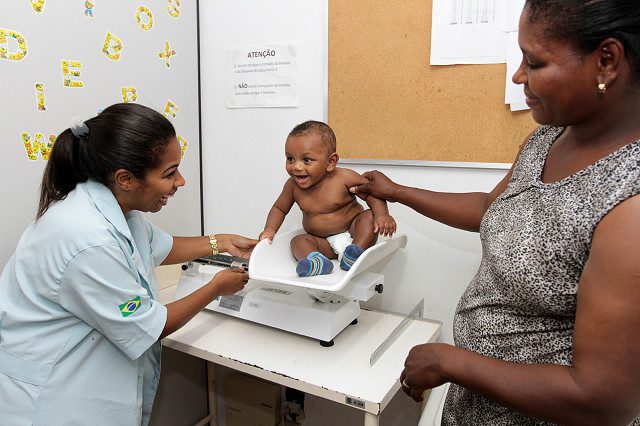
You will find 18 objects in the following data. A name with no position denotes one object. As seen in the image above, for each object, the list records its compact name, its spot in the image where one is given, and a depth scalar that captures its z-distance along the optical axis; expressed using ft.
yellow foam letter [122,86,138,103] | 5.57
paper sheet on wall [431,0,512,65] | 4.56
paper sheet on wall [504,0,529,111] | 4.44
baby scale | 4.05
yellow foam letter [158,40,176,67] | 5.99
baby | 4.58
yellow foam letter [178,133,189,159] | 6.43
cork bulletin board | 4.71
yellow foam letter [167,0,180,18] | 6.00
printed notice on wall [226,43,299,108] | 5.83
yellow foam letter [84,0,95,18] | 5.01
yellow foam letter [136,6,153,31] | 5.60
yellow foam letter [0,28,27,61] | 4.30
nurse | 3.38
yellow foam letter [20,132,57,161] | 4.62
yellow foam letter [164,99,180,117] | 6.15
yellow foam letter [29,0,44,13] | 4.52
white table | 3.66
